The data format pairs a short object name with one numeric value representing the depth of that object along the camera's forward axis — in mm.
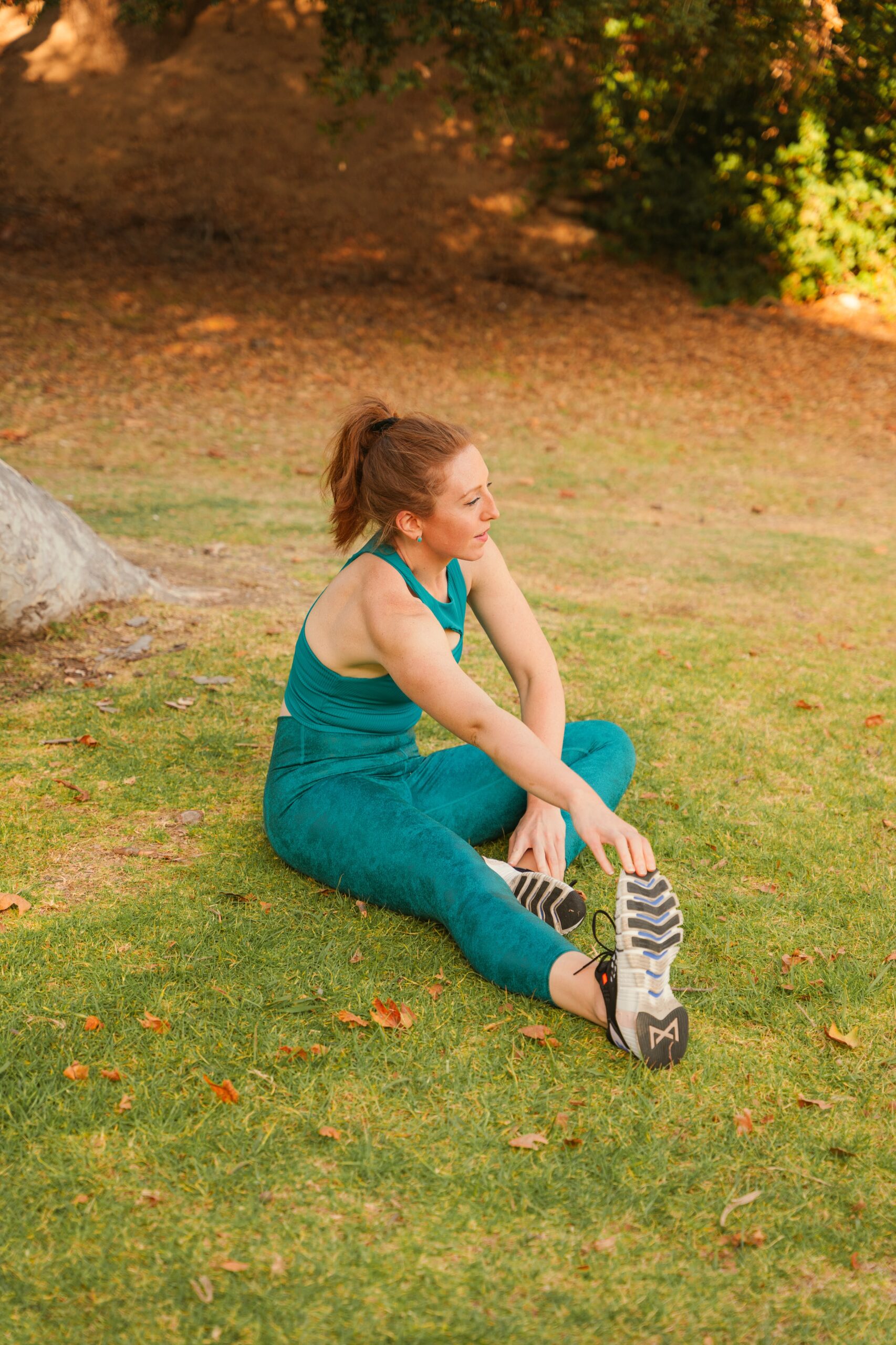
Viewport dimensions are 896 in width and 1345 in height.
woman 2754
